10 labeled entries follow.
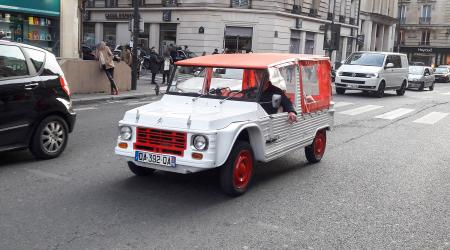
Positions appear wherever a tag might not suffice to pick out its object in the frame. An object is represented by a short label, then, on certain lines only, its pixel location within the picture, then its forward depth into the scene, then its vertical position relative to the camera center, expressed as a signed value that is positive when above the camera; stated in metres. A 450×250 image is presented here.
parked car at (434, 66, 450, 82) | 44.31 -0.94
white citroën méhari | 5.58 -0.76
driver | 6.54 -0.58
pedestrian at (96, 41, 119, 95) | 16.23 -0.41
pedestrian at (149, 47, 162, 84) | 22.20 -0.57
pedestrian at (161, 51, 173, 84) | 22.47 -0.58
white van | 21.70 -0.54
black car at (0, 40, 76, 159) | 6.83 -0.81
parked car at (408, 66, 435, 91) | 29.28 -0.84
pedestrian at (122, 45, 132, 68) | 21.62 -0.31
